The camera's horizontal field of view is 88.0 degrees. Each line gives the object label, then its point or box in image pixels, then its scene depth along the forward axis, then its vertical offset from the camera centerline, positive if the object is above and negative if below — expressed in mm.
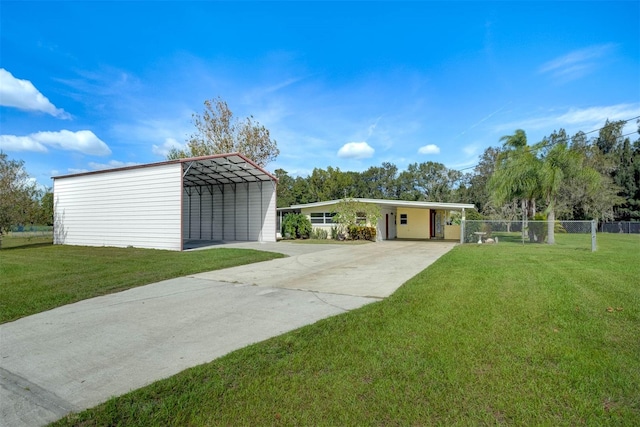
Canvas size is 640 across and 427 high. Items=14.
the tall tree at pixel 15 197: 16969 +955
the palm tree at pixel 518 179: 17750 +2033
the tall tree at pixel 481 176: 47844 +5971
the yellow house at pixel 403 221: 22016 -379
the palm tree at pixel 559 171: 17125 +2338
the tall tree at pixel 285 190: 42719 +3546
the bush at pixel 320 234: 21719 -1249
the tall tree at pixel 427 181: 53344 +5721
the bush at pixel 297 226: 21562 -728
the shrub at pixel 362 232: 20484 -1051
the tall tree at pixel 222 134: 29812 +7397
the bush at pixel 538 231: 17609 -822
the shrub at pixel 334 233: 21114 -1158
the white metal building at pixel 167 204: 15039 +572
